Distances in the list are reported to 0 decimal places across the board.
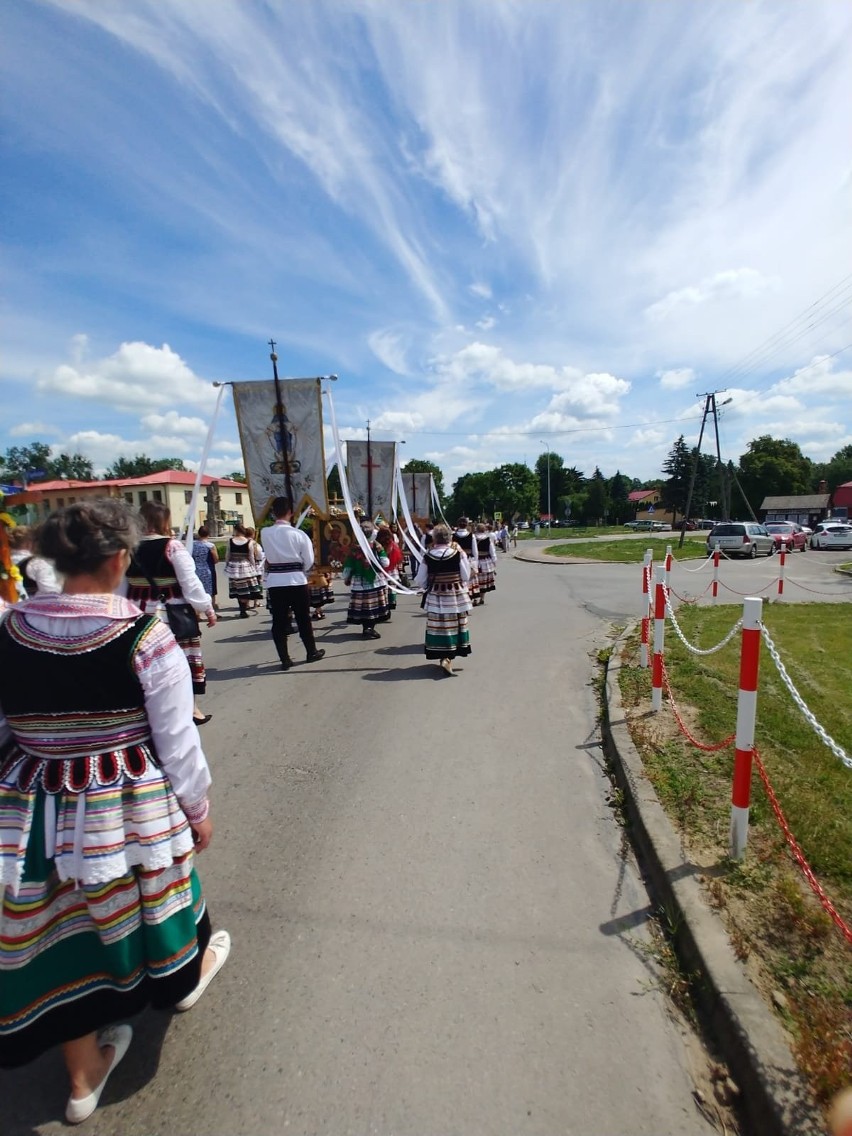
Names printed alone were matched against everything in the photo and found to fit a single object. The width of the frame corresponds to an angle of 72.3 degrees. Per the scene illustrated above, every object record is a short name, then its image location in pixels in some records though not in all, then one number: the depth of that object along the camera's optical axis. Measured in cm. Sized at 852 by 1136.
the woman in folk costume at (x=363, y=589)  941
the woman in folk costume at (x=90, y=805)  178
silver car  2515
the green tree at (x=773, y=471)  7231
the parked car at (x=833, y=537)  2960
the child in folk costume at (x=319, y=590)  1038
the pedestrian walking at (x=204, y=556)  1007
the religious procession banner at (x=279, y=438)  916
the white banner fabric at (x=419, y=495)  2170
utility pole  3189
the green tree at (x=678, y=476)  6712
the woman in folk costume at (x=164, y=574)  493
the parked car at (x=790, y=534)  2894
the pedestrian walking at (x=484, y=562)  1302
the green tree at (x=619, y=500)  9312
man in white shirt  700
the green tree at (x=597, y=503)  8931
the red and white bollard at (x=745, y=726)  295
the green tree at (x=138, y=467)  8988
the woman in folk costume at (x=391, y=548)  1019
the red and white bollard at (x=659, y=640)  512
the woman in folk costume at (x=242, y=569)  1174
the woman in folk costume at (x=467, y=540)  1061
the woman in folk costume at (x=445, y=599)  720
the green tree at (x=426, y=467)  9112
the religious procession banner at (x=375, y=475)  1469
